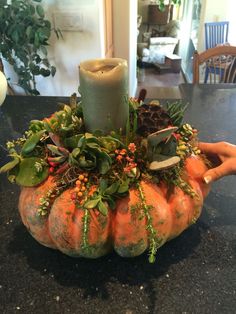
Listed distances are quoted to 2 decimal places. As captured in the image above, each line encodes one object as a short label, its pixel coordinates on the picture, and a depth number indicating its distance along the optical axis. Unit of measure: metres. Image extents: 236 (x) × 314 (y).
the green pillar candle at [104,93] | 0.40
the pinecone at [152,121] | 0.45
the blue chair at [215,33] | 3.80
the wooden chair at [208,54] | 1.52
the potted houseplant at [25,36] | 1.72
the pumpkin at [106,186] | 0.41
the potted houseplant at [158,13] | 5.05
